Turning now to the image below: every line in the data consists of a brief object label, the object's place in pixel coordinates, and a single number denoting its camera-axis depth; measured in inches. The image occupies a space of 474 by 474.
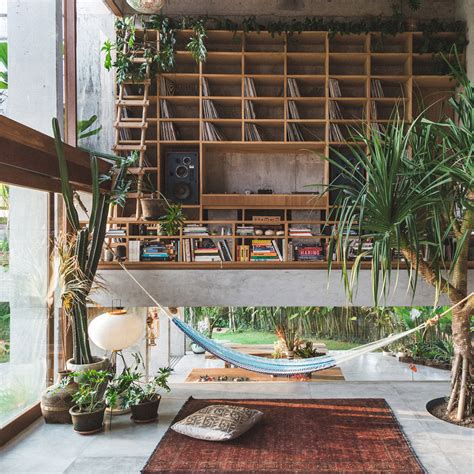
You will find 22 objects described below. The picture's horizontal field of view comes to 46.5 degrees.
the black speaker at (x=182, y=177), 221.8
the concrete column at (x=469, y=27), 212.8
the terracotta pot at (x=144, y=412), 122.3
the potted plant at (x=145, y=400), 122.4
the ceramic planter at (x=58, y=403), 123.0
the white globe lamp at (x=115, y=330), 129.3
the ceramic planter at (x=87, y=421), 115.2
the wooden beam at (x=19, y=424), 113.1
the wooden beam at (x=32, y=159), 104.8
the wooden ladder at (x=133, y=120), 207.5
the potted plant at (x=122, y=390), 124.6
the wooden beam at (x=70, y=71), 146.6
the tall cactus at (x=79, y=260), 125.0
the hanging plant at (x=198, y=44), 210.2
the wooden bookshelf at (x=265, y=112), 219.5
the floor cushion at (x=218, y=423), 109.6
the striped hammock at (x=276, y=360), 118.6
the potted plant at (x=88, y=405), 115.5
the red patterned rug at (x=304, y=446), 98.6
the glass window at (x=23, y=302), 116.1
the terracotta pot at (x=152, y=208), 201.5
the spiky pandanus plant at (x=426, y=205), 111.7
